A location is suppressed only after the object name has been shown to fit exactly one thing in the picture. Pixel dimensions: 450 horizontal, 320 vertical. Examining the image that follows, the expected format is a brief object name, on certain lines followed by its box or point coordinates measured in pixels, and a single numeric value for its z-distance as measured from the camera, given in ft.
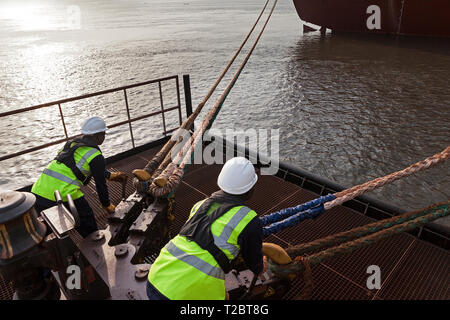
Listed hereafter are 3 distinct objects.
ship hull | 65.16
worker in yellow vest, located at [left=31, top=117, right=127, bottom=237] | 11.87
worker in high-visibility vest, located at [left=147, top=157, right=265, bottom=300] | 7.41
